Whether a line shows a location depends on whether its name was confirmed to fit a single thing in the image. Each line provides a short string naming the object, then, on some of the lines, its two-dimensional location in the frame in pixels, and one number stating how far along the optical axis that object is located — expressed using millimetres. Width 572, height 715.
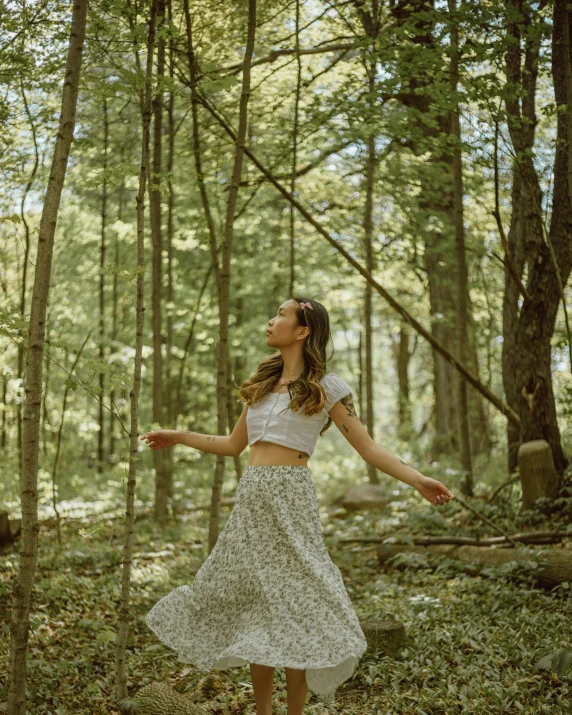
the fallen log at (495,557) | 5484
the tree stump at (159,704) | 3726
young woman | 3072
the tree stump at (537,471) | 7145
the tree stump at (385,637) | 4695
